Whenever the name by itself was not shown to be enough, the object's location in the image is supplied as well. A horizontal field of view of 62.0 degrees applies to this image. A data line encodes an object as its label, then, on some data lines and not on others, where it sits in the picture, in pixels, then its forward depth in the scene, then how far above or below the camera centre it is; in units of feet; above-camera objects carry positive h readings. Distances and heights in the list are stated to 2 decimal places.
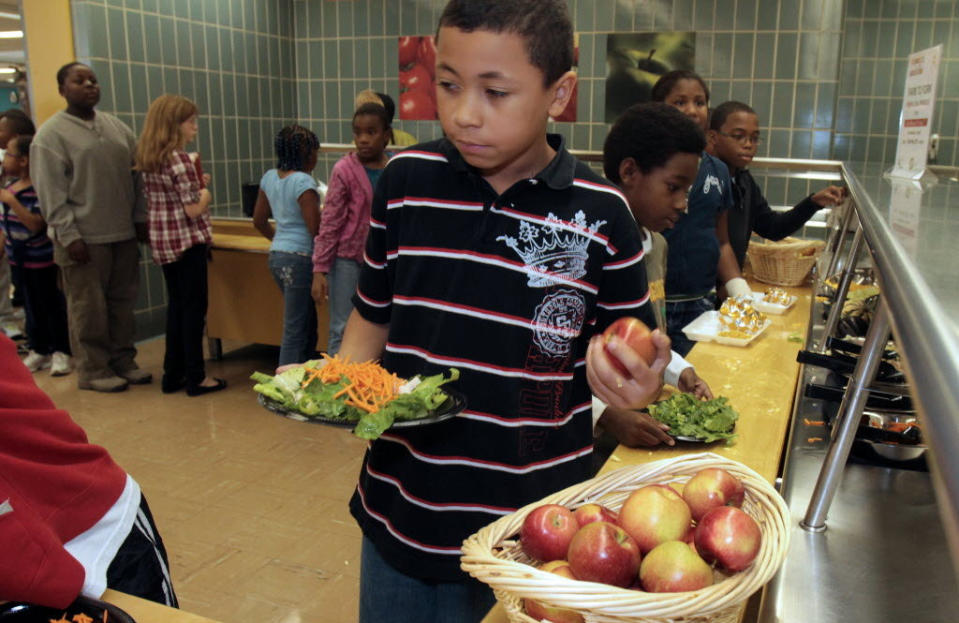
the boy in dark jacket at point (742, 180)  13.10 -0.95
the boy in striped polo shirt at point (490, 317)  4.79 -1.16
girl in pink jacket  15.12 -1.52
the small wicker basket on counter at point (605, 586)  3.01 -1.79
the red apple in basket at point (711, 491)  3.89 -1.77
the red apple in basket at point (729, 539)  3.36 -1.73
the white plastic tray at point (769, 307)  12.53 -2.82
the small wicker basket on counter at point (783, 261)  14.43 -2.45
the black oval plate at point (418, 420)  4.19 -1.54
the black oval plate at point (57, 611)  3.62 -2.24
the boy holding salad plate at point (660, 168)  7.83 -0.43
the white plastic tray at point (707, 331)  10.58 -2.74
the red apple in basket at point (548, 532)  3.61 -1.82
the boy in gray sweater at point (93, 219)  17.01 -2.12
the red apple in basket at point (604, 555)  3.32 -1.77
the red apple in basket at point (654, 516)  3.64 -1.77
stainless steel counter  1.92 -2.91
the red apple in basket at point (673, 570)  3.26 -1.81
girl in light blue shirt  16.34 -2.06
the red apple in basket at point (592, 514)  3.74 -1.80
